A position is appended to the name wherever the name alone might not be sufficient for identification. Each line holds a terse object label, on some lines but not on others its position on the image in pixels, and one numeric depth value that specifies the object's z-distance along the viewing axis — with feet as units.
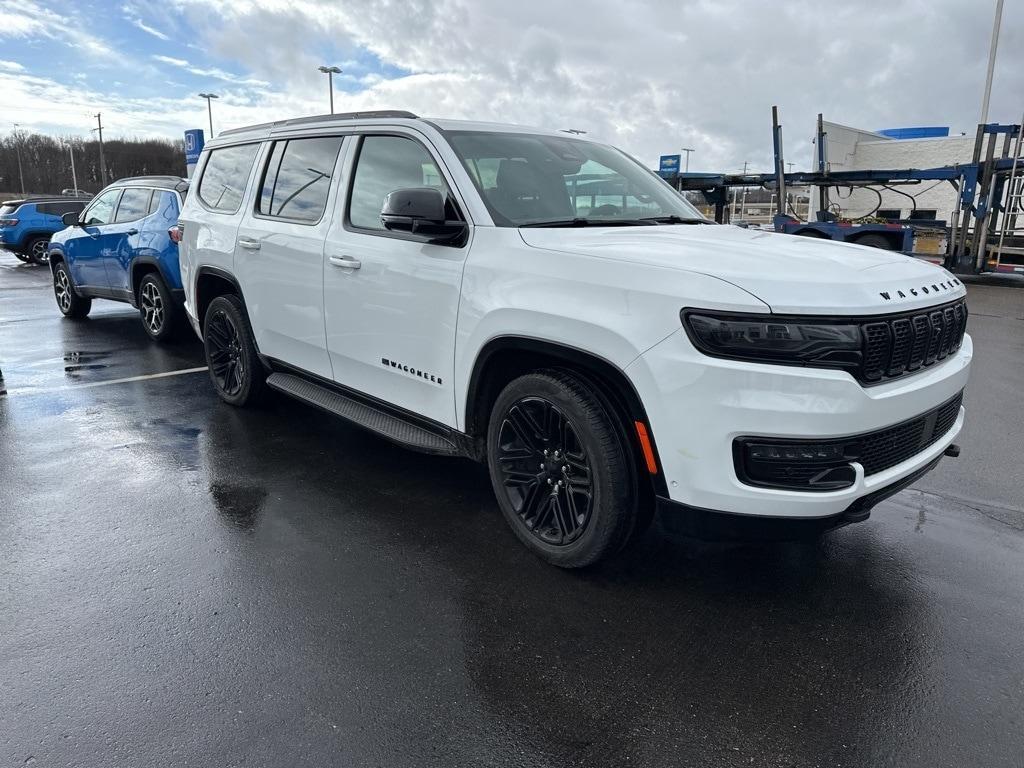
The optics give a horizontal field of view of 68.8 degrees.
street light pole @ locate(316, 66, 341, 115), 125.57
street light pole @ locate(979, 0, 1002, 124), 70.33
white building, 103.65
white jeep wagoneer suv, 8.45
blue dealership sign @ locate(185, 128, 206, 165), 66.64
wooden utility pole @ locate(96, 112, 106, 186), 269.13
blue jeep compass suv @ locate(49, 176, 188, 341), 26.11
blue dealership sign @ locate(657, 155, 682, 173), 73.67
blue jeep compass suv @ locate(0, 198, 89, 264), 62.13
